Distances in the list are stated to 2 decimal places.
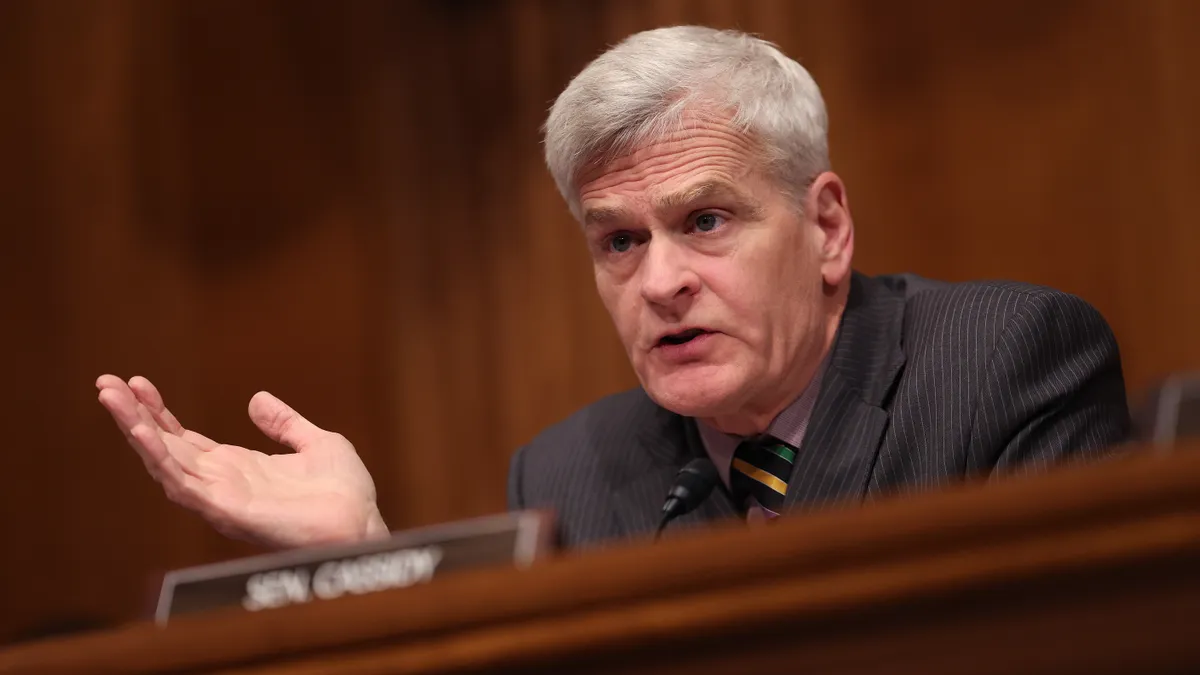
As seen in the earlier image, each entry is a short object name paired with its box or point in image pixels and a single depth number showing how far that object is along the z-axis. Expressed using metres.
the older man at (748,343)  3.46
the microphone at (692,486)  3.46
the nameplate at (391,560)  3.22
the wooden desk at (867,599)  2.40
